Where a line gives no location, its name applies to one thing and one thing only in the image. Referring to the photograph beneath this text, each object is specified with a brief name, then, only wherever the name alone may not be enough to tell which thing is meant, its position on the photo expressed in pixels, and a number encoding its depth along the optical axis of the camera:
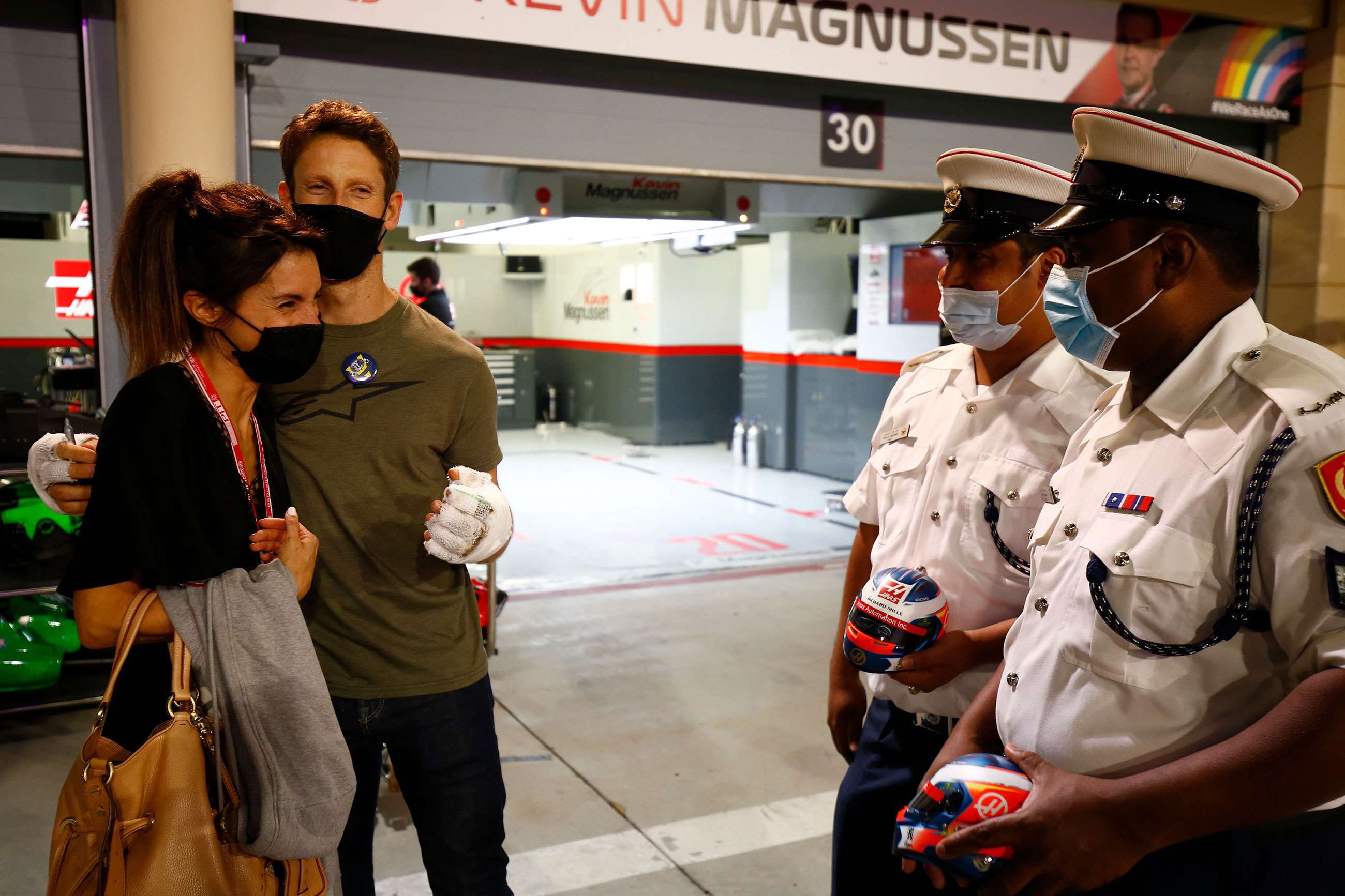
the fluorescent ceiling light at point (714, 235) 8.86
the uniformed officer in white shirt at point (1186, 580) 1.15
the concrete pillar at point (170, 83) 3.47
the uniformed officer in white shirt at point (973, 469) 1.80
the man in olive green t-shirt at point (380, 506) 1.78
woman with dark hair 1.42
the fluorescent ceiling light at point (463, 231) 7.34
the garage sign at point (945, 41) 4.07
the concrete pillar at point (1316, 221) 5.81
